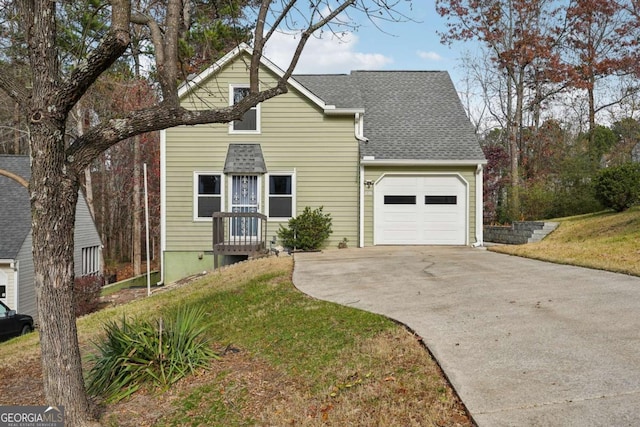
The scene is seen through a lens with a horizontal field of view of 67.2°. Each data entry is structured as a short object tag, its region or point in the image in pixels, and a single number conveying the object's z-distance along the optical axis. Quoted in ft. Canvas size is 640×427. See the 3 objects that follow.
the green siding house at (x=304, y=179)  47.42
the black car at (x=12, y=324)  36.94
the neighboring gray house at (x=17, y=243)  52.44
